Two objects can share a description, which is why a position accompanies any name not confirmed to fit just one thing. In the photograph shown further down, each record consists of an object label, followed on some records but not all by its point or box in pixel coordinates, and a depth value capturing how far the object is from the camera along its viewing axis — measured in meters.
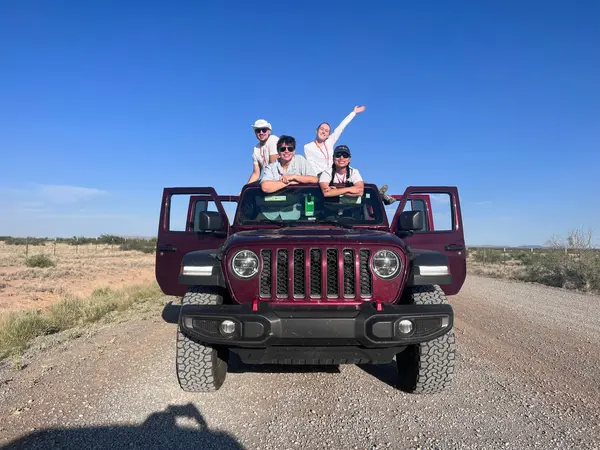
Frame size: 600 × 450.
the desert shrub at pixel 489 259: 29.68
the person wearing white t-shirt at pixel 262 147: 6.11
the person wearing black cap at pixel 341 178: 4.75
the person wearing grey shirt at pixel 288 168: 4.96
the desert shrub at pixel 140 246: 41.67
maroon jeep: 3.08
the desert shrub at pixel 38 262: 22.59
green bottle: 4.74
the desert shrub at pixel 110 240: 54.64
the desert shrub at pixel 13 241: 55.28
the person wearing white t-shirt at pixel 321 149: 6.17
